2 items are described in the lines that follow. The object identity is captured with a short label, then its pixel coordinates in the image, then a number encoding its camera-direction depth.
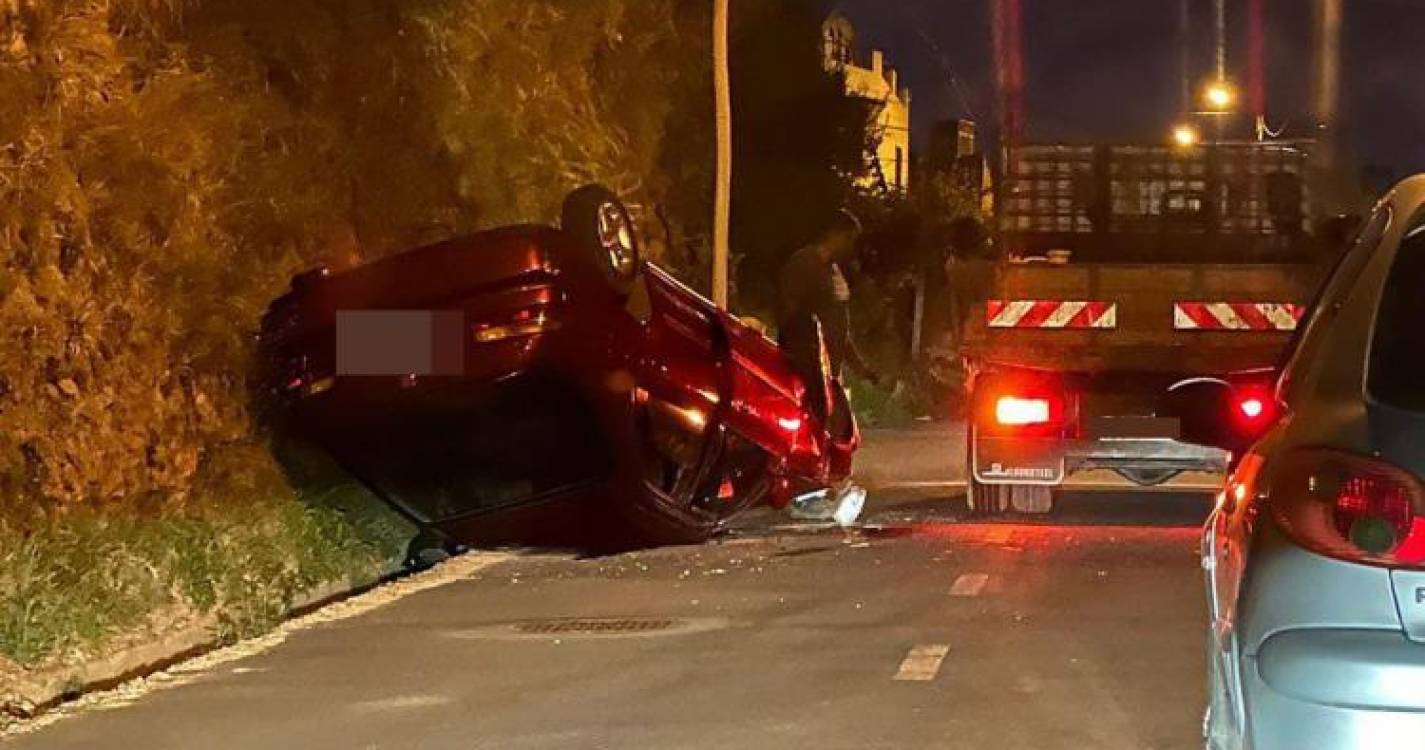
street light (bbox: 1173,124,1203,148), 15.74
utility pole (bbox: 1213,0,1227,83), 32.78
